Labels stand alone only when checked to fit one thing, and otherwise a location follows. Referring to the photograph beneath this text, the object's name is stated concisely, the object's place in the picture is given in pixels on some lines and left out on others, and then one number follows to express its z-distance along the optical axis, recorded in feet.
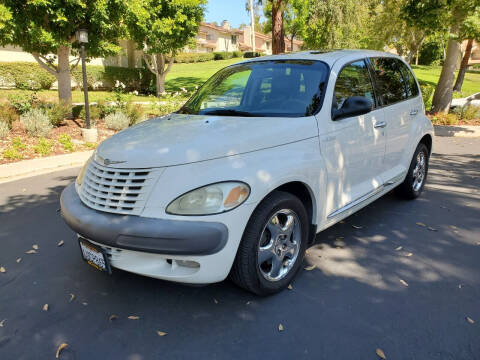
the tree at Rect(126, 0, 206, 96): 60.23
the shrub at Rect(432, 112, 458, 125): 39.19
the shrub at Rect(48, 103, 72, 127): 32.40
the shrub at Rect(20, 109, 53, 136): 29.59
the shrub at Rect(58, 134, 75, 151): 29.07
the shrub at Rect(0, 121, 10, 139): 28.09
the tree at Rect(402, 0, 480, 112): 27.12
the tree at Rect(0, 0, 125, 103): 30.25
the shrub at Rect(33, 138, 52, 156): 27.30
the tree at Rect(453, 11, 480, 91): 27.55
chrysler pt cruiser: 8.05
